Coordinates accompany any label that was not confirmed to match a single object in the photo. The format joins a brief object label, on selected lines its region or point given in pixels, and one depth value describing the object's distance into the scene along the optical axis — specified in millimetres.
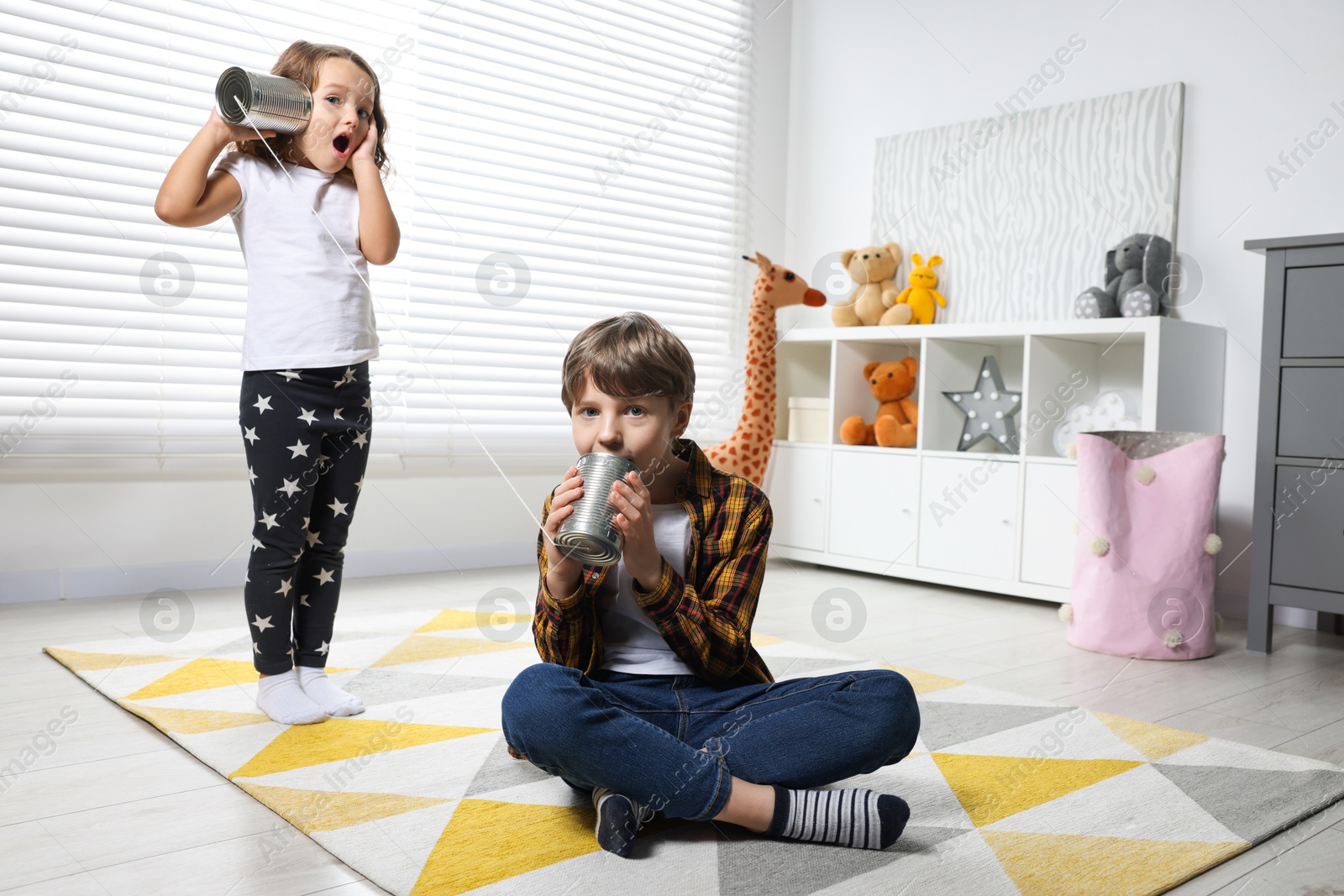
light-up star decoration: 2719
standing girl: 1399
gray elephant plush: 2527
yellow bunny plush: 3057
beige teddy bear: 3131
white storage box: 3129
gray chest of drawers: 2008
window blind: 2215
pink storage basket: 2031
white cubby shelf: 2469
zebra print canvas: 2652
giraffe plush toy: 2568
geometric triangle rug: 978
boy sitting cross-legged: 1001
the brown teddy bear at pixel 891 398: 2967
